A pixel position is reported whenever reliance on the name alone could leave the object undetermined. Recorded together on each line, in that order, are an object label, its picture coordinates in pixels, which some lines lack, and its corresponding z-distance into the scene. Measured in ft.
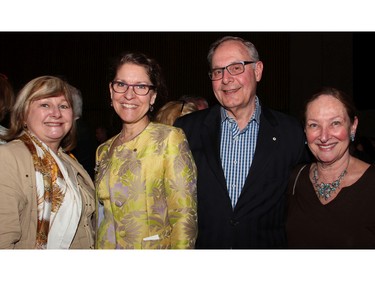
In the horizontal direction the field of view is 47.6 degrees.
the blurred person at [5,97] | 8.82
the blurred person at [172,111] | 10.11
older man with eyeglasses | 7.03
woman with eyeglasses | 6.20
